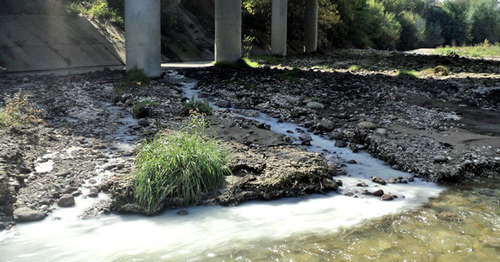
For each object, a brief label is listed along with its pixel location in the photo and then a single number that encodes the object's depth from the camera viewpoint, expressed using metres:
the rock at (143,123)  10.70
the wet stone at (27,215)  6.23
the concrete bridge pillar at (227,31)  20.62
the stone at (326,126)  10.80
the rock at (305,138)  9.90
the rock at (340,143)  9.80
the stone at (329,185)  7.54
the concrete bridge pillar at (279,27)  28.64
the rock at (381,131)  9.93
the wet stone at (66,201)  6.70
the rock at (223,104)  13.22
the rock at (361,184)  7.70
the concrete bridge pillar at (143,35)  15.41
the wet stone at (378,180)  7.78
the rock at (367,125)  10.49
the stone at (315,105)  12.86
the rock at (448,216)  6.38
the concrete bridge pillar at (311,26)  33.69
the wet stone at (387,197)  7.16
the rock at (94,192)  6.98
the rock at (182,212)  6.64
